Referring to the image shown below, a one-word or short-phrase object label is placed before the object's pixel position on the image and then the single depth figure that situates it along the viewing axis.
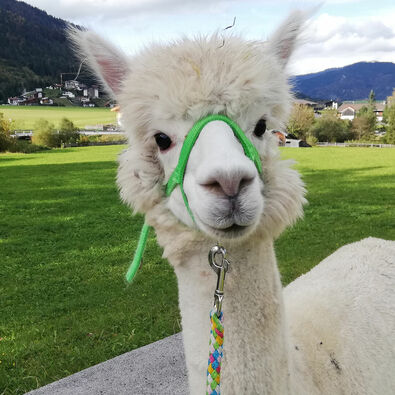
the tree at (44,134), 43.44
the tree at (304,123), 47.11
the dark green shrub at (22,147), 37.53
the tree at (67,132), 45.34
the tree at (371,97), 93.11
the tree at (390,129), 52.78
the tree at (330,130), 56.62
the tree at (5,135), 36.34
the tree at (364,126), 59.94
